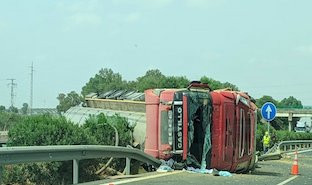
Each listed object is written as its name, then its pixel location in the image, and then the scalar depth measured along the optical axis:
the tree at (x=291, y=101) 189.75
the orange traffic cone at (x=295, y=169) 16.84
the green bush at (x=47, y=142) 11.37
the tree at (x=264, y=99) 129.88
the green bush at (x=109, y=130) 15.27
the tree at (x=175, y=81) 58.66
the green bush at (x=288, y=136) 51.32
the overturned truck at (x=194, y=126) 15.28
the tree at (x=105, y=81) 83.16
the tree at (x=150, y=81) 65.84
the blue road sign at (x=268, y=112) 27.86
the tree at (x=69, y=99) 68.37
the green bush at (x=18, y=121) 13.05
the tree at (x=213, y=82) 59.25
